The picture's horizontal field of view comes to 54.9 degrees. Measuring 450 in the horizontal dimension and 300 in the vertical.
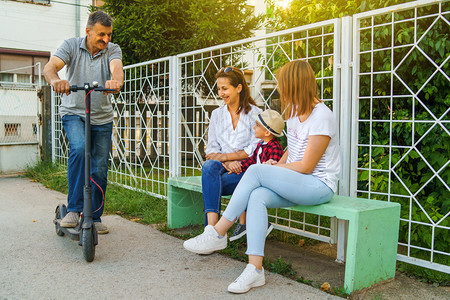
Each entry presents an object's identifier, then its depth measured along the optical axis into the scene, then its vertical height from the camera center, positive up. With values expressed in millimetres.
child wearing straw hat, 2951 -182
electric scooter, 2828 -618
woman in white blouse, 3098 -91
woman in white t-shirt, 2434 -324
